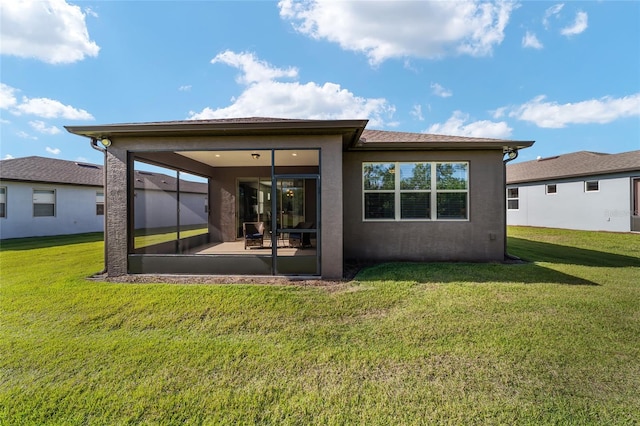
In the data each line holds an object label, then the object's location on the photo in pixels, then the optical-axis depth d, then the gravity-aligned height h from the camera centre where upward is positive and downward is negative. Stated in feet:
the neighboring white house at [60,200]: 40.86 +2.25
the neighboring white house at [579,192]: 43.37 +3.49
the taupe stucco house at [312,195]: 19.61 +1.68
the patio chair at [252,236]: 27.71 -2.55
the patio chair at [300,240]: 23.63 -2.50
